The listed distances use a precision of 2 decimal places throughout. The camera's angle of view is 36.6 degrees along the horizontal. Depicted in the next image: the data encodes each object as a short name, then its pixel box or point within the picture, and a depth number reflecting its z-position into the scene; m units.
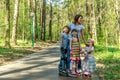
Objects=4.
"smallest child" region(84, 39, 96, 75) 6.24
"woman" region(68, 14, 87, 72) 6.59
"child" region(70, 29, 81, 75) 6.62
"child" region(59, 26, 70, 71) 7.19
